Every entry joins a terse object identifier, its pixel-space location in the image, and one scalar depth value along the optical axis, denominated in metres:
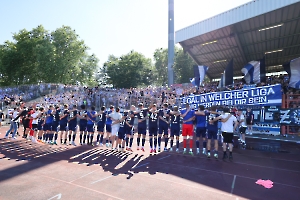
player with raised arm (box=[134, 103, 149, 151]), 9.47
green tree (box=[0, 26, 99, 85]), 41.25
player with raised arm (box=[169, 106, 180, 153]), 9.29
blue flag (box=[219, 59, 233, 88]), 17.94
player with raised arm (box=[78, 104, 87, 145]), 10.91
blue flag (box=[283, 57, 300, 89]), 14.18
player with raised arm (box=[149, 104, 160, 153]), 9.42
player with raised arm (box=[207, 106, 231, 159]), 8.66
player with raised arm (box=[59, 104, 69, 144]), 11.15
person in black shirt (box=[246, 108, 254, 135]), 14.30
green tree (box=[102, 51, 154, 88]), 48.84
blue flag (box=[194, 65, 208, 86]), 19.67
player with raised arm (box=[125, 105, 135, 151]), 9.79
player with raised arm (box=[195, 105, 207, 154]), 8.91
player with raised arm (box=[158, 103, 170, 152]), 9.36
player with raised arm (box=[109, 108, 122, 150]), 9.74
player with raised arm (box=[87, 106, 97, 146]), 10.73
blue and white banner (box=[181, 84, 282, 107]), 12.89
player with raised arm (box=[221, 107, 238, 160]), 8.19
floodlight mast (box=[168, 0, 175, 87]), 37.09
